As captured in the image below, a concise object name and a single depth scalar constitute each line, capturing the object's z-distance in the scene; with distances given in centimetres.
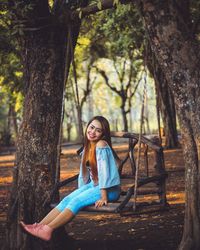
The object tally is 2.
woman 475
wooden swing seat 452
